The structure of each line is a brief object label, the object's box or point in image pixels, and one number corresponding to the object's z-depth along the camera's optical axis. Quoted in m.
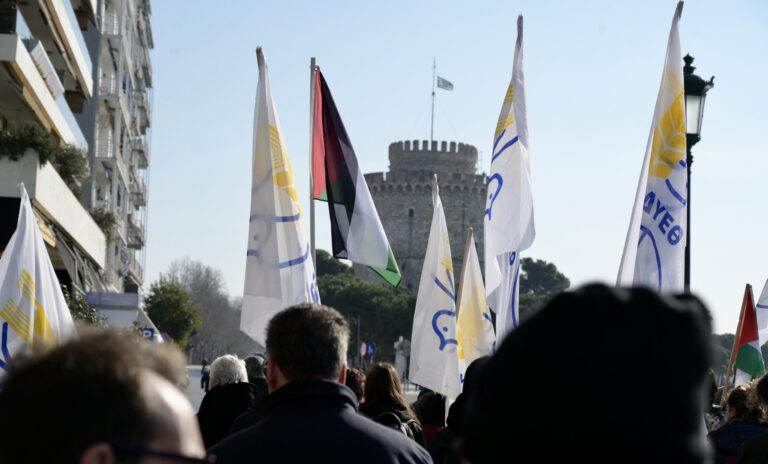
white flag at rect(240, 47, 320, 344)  7.95
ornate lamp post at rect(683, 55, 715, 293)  10.66
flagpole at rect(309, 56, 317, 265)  9.38
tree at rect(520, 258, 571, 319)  121.38
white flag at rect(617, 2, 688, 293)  7.90
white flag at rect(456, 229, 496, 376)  11.26
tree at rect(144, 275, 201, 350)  55.69
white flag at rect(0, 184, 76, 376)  6.52
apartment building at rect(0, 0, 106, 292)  23.00
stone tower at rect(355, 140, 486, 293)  96.62
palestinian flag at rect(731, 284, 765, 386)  11.16
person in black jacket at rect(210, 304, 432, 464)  3.78
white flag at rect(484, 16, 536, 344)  9.63
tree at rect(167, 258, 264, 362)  123.94
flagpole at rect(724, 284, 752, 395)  11.09
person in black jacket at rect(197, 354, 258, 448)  6.77
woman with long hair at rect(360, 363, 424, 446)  6.73
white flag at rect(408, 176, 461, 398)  11.03
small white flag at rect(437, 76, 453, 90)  98.12
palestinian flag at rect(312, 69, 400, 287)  9.37
